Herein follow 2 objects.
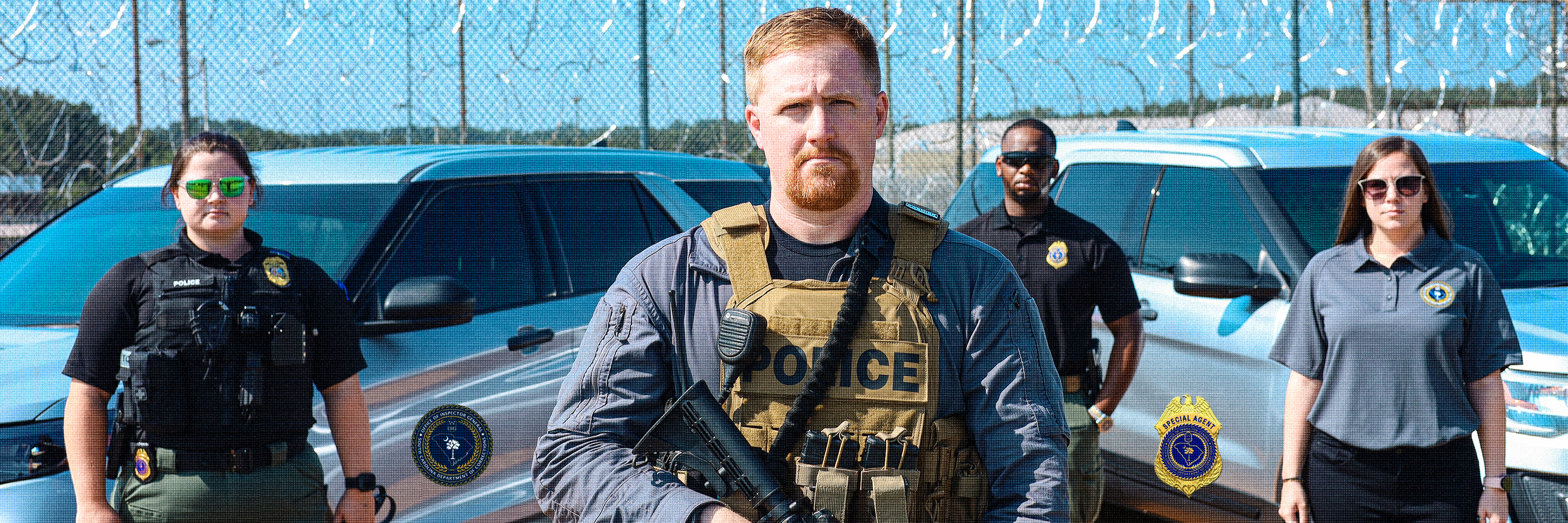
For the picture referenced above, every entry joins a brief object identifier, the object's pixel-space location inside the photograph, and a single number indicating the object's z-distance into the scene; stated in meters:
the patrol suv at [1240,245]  3.85
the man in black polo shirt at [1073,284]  3.59
